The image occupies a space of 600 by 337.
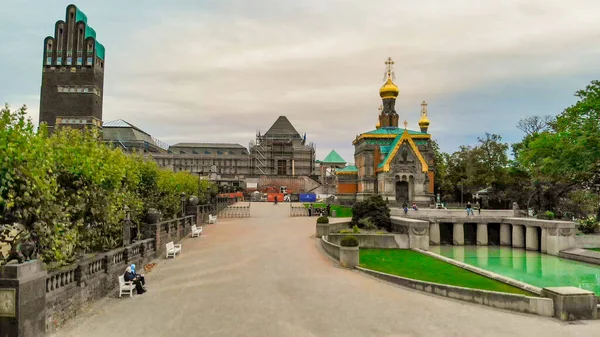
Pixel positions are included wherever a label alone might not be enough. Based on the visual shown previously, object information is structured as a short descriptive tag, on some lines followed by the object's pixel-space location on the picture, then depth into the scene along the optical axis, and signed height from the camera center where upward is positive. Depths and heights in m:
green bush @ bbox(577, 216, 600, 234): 30.16 -2.40
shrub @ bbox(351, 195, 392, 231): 31.02 -1.69
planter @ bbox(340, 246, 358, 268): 19.47 -3.14
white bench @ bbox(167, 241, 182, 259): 21.53 -3.29
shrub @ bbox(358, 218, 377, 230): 30.33 -2.51
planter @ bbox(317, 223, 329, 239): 28.59 -2.75
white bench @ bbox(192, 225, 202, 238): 29.02 -3.10
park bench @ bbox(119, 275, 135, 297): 14.05 -3.34
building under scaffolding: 114.75 +8.24
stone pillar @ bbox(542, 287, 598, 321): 12.59 -3.40
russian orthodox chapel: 55.78 +3.53
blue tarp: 81.00 -1.72
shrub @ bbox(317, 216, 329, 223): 28.87 -2.15
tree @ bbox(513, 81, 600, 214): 31.27 +3.00
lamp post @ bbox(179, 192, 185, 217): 31.19 -1.16
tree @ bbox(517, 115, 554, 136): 55.03 +8.78
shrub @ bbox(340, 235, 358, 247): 19.64 -2.48
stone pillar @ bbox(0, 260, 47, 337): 9.37 -2.64
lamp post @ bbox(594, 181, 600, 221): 33.81 +0.39
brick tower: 93.31 +24.34
